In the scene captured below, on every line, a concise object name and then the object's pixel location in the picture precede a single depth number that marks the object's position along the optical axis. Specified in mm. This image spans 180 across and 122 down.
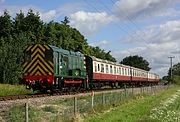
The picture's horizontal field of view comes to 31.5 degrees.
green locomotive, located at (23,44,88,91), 23835
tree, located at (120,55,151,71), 130348
